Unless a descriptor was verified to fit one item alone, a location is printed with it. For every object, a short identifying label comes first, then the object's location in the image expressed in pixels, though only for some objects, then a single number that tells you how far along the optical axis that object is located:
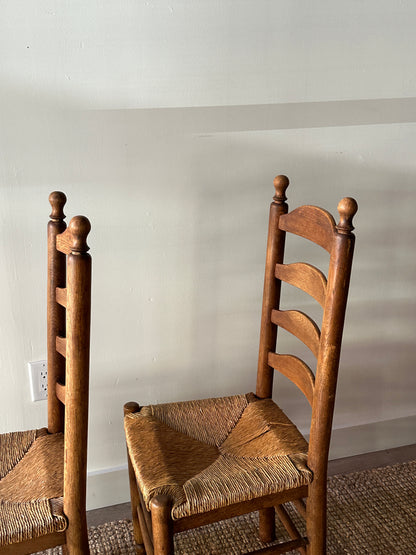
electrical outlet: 1.46
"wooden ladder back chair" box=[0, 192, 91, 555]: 0.92
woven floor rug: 1.50
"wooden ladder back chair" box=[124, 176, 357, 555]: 1.05
